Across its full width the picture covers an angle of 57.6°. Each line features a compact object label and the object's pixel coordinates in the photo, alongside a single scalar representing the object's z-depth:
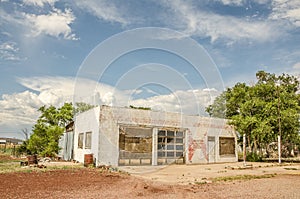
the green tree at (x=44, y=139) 22.28
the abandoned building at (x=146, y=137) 16.03
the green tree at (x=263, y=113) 22.19
